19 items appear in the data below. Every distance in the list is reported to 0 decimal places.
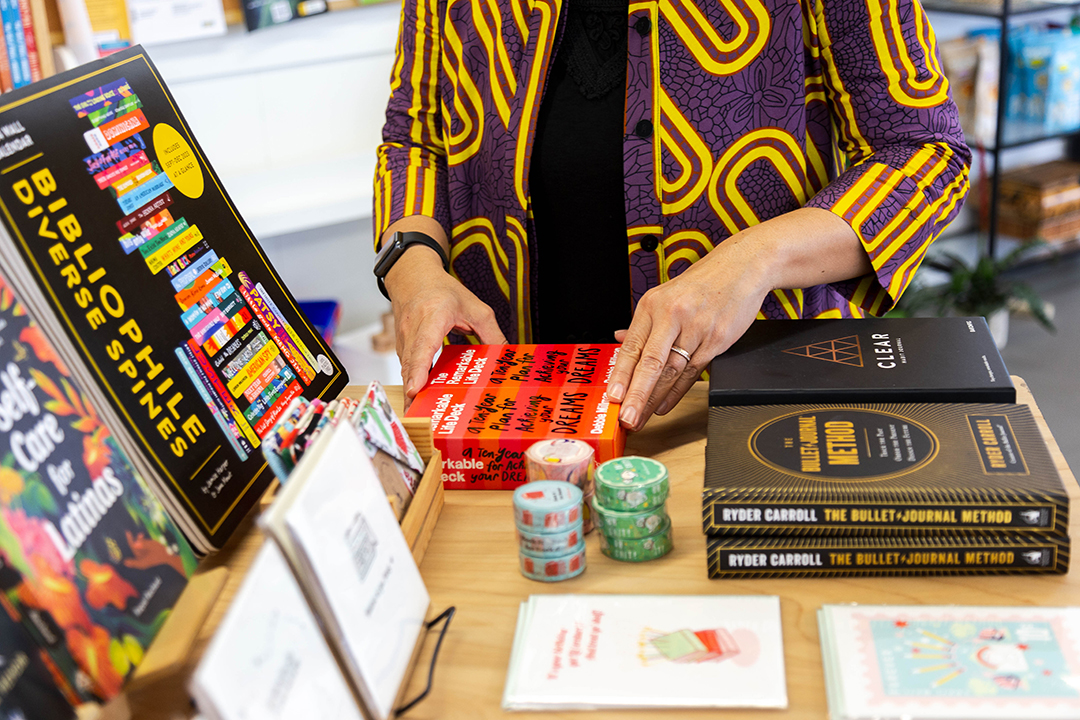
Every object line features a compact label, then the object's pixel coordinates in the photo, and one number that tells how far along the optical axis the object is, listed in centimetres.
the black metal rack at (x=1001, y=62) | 366
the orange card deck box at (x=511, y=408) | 108
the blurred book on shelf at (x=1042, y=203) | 403
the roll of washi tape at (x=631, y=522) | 93
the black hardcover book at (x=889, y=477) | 85
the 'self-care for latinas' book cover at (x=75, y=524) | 69
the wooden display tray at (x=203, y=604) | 74
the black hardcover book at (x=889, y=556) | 86
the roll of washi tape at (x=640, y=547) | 94
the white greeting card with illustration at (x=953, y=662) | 72
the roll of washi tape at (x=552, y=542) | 90
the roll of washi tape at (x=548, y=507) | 89
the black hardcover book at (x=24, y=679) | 64
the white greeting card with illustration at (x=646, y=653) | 76
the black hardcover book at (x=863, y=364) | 103
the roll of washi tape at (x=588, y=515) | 98
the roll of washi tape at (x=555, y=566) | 91
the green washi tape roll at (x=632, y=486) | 91
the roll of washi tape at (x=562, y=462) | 95
